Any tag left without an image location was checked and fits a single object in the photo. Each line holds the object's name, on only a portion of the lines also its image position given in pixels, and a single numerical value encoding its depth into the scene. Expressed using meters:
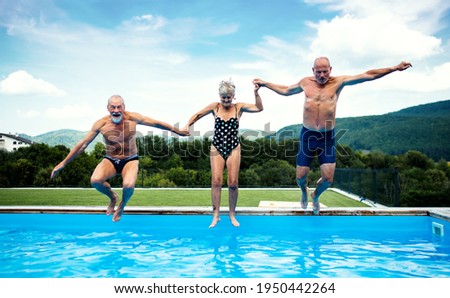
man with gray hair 6.05
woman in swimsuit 6.39
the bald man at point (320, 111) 6.18
